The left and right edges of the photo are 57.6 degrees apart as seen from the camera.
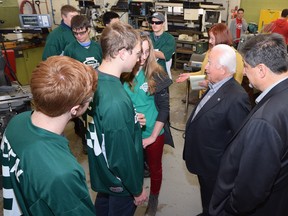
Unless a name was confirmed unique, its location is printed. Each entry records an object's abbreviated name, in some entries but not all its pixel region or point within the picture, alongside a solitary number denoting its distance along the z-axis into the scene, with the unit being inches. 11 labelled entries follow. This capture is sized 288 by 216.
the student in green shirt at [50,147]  32.6
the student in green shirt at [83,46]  106.4
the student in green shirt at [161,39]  127.0
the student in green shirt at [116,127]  48.5
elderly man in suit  62.9
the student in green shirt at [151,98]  71.7
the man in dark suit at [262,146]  45.9
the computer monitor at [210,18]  214.8
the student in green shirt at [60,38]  118.8
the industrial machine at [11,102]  84.7
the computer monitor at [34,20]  130.3
